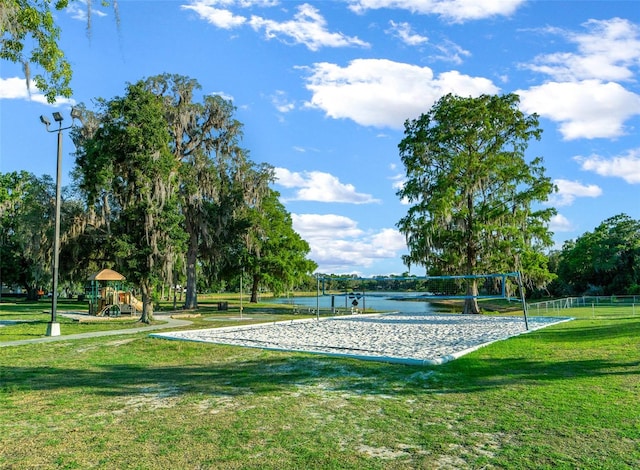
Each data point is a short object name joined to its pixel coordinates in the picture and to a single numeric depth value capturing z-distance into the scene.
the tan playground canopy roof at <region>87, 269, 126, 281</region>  22.03
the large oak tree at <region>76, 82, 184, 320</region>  17.81
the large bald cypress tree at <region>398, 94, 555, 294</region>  25.25
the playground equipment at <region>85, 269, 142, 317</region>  22.28
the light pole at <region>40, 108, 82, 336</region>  14.02
